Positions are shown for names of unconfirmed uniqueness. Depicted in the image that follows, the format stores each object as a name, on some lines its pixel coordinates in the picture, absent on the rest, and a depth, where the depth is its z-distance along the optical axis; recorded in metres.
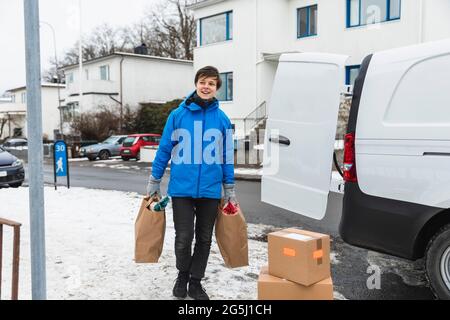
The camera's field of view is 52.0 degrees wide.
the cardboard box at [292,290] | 3.48
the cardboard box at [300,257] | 3.45
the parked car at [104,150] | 26.03
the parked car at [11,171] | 12.05
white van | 3.64
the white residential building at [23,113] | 46.06
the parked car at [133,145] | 24.64
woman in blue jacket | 3.82
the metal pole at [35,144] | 2.54
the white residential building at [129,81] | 35.62
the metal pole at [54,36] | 32.69
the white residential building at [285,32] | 17.05
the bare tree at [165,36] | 45.66
